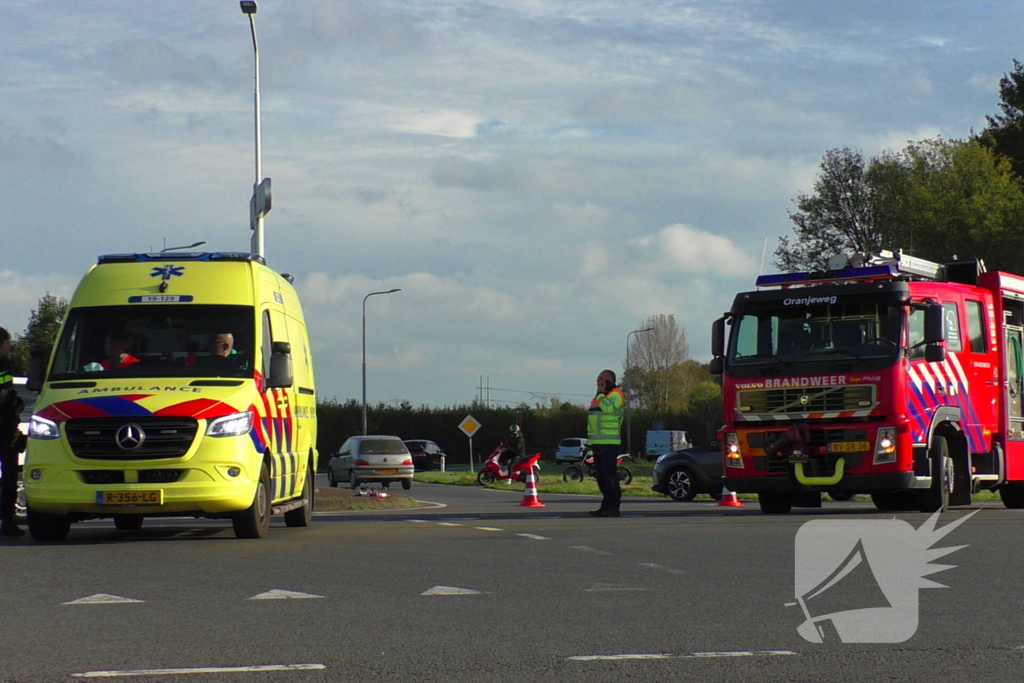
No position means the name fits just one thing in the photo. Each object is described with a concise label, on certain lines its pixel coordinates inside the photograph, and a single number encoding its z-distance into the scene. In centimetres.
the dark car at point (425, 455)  6550
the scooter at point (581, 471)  4181
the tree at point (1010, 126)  6202
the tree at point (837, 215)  6353
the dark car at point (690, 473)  2694
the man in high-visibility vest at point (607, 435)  1834
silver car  3881
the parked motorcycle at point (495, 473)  4022
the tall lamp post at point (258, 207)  2375
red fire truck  1675
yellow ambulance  1284
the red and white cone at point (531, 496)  2263
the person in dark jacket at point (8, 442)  1466
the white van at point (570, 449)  7450
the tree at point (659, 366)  11350
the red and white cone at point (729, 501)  2263
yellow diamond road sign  5072
